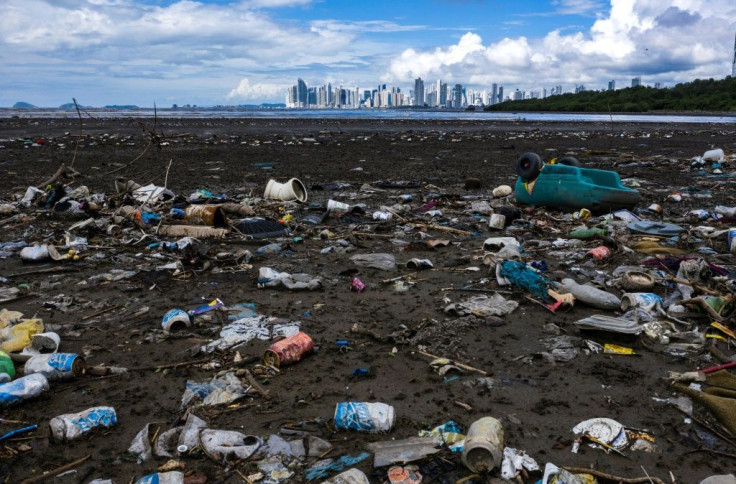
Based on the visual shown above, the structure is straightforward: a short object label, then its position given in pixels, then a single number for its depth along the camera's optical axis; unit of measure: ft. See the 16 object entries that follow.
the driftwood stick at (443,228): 20.65
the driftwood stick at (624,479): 7.00
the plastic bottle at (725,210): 21.26
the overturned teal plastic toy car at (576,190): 22.65
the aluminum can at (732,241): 16.79
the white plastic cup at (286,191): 26.68
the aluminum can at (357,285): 14.55
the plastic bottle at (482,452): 7.17
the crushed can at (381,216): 22.81
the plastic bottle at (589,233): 19.06
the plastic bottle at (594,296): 12.77
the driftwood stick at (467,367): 9.99
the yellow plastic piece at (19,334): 10.85
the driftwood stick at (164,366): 10.30
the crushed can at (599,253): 16.63
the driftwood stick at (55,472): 7.18
